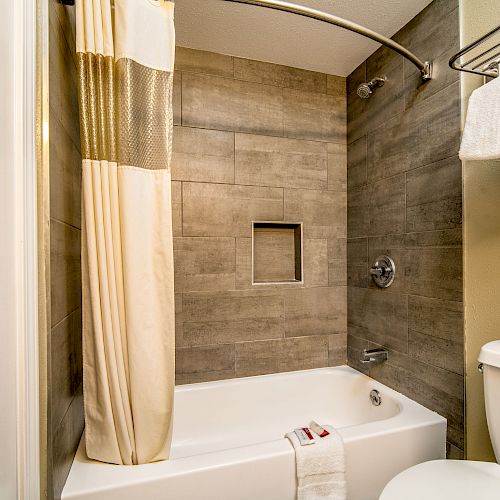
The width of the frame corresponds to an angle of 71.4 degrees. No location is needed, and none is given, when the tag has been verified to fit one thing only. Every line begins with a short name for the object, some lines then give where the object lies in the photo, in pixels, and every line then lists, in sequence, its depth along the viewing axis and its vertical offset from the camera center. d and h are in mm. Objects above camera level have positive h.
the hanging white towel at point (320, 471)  1296 -840
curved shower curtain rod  1271 +889
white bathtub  1190 -841
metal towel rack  1299 +723
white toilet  1054 -746
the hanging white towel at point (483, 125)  1164 +422
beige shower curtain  1184 +77
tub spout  1930 -599
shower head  1880 +885
